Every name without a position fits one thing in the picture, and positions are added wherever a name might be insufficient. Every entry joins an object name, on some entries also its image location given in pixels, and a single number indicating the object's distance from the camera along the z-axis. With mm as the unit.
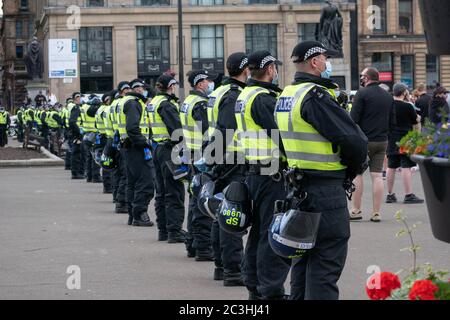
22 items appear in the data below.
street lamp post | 40819
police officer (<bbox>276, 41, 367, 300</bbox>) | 6988
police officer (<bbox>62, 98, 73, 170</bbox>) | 29350
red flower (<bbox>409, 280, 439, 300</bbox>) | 4461
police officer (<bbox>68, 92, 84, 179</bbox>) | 26875
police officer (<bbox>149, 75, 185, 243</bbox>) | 13172
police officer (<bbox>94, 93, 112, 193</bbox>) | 20672
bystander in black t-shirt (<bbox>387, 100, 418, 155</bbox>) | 17922
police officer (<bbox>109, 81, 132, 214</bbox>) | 16453
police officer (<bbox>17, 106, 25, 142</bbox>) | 52094
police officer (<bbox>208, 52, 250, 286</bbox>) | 9703
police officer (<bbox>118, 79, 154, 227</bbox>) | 15023
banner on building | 47969
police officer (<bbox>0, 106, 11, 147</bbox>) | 49375
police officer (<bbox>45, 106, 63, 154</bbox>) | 38594
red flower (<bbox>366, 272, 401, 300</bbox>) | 4773
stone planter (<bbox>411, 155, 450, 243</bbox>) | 4371
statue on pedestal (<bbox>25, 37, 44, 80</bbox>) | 57094
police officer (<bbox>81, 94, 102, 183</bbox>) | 22878
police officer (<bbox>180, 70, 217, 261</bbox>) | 11617
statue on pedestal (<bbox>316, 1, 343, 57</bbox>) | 32531
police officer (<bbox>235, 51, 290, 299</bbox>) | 8328
